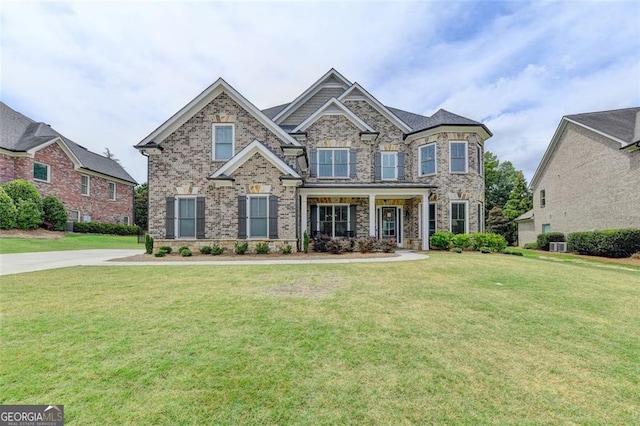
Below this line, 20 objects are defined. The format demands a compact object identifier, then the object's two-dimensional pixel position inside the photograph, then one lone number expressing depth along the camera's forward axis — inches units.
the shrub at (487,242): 634.8
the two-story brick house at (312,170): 568.7
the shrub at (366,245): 589.9
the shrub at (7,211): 740.0
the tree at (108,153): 2688.5
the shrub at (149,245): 567.0
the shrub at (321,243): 589.6
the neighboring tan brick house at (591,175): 692.1
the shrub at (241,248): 547.2
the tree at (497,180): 1820.9
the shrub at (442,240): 647.8
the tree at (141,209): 1617.9
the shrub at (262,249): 549.0
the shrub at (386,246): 592.4
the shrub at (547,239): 896.3
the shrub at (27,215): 772.0
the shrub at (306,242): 584.6
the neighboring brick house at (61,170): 876.6
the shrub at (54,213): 867.4
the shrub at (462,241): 631.2
